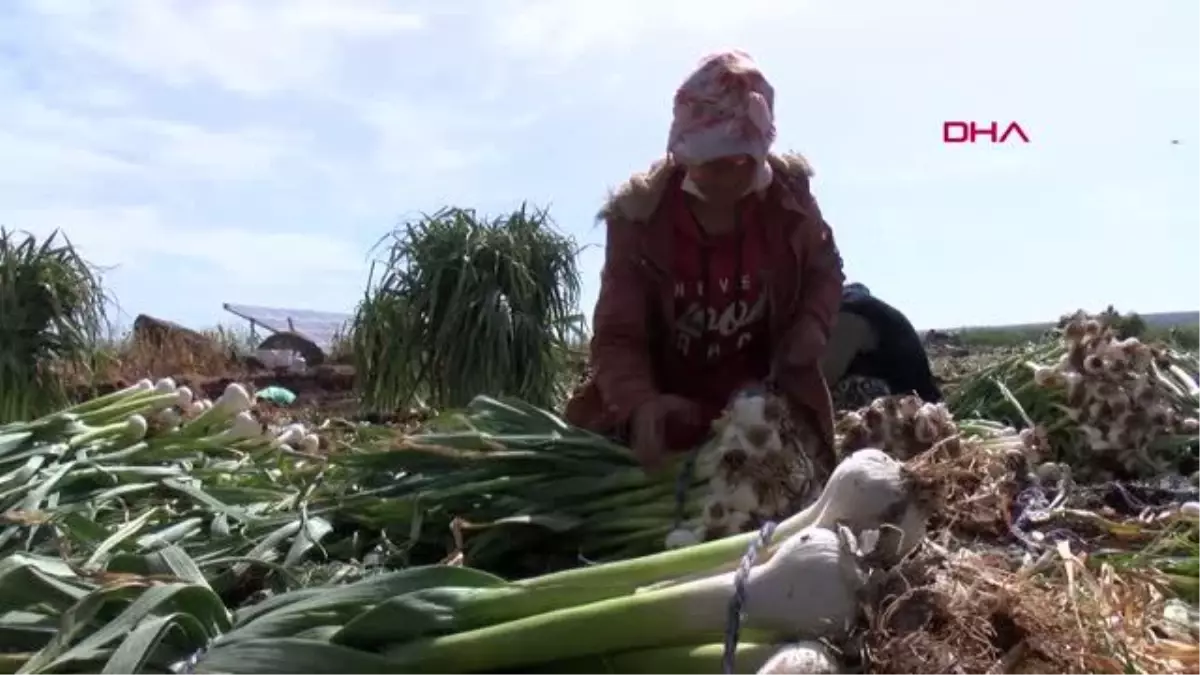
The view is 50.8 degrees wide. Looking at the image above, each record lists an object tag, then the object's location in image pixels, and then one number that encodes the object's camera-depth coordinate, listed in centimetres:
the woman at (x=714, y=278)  214
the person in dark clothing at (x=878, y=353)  350
